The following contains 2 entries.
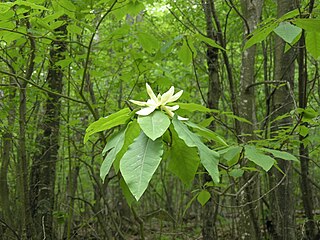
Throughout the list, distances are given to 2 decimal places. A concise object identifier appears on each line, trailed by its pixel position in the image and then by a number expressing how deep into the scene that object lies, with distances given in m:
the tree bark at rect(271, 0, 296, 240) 2.79
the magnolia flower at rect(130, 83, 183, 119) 0.94
